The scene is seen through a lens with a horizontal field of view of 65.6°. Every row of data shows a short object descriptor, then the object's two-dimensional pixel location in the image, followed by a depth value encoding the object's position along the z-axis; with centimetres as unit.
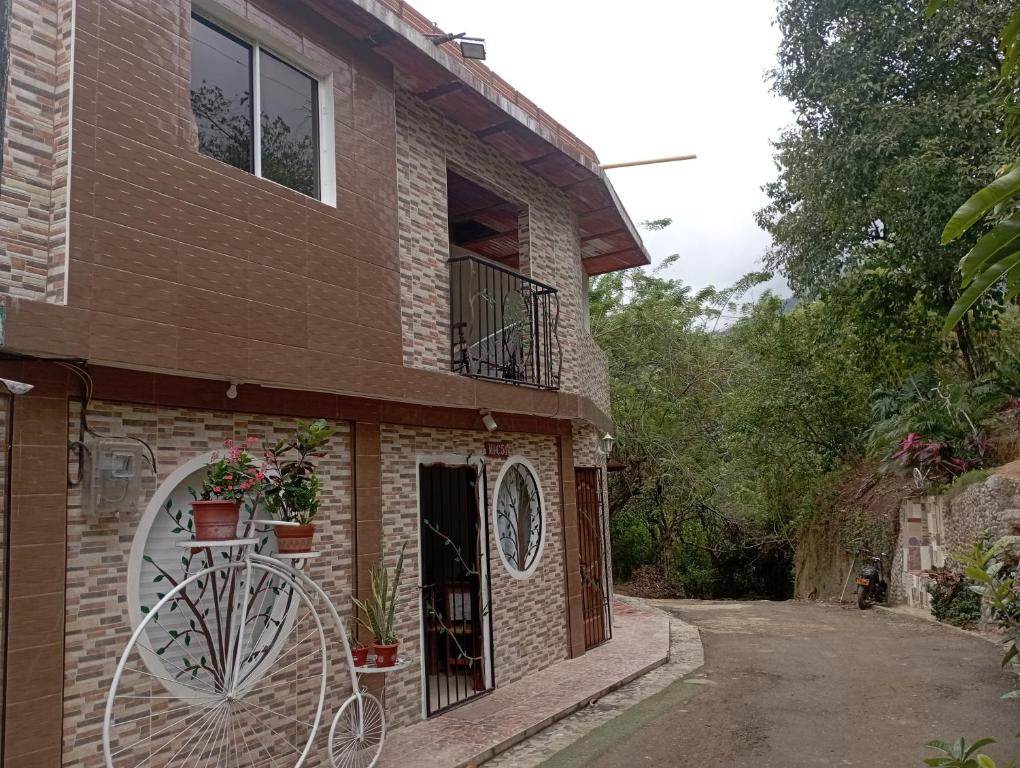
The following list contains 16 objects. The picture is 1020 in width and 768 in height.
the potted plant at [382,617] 601
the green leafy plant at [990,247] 196
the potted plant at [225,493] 464
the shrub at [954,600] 1167
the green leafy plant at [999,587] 635
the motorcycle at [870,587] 1480
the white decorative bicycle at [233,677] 463
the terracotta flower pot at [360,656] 606
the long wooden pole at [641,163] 1137
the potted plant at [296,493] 516
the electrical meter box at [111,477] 446
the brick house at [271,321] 429
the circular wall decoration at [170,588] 477
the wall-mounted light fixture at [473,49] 735
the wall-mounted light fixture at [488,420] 816
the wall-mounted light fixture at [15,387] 403
